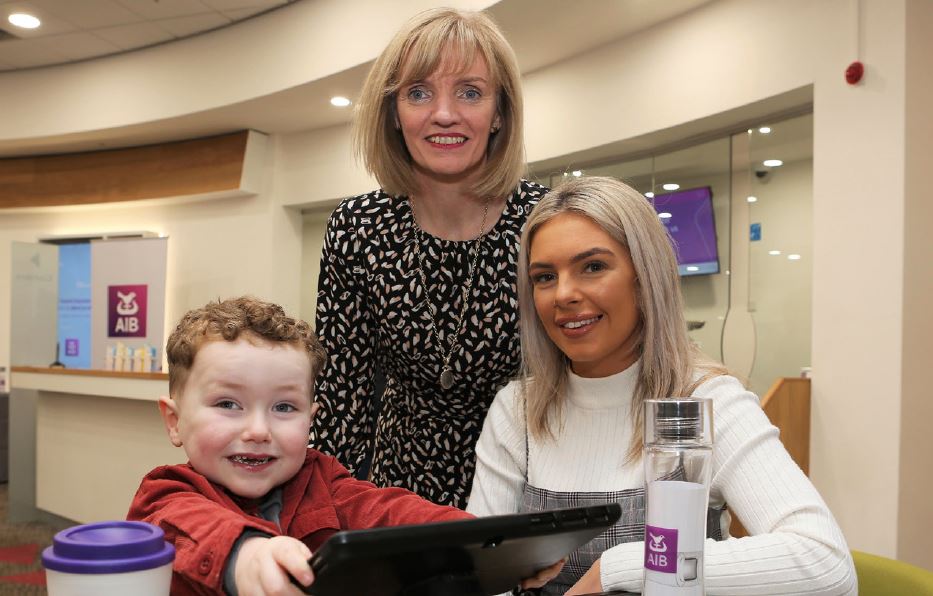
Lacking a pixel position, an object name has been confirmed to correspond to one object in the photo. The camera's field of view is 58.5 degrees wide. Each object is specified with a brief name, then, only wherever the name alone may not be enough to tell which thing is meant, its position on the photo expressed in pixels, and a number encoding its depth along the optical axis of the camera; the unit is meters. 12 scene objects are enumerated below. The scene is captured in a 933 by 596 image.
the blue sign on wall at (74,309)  9.30
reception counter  6.41
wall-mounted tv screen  5.23
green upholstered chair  1.33
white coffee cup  0.63
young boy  1.11
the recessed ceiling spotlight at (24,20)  6.96
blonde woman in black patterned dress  1.79
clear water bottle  0.75
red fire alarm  3.68
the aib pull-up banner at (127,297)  7.62
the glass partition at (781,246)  4.53
